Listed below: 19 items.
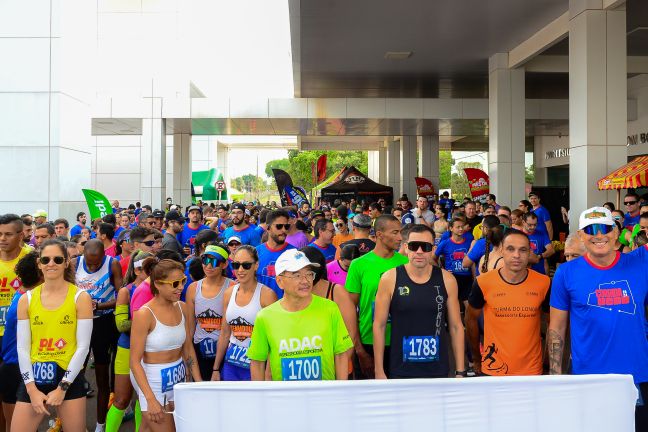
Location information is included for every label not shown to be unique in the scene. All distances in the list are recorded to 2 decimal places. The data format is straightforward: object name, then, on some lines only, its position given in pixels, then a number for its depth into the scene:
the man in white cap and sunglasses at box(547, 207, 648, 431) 3.99
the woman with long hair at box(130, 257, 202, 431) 4.23
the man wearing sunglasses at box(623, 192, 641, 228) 11.32
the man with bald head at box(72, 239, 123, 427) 6.03
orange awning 11.42
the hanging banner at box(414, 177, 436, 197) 29.03
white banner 3.20
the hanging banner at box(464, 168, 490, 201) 19.33
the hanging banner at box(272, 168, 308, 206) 20.17
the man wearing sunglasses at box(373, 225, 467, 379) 4.43
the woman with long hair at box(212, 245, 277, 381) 4.68
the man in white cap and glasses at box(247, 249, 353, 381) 3.83
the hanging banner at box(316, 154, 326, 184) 37.12
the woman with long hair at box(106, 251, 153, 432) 5.02
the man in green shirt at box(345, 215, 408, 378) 5.28
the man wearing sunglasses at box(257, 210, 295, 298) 6.75
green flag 13.71
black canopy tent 29.11
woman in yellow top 4.28
